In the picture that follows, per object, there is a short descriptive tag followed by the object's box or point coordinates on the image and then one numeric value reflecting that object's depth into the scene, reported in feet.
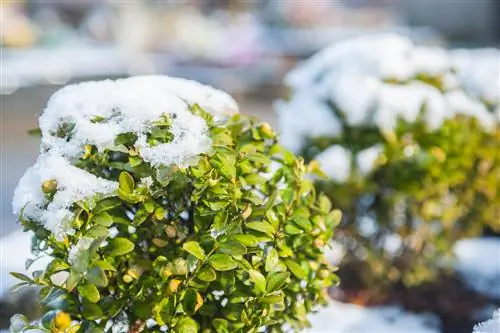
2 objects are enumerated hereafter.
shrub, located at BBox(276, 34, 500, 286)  5.09
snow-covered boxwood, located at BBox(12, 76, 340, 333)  3.48
